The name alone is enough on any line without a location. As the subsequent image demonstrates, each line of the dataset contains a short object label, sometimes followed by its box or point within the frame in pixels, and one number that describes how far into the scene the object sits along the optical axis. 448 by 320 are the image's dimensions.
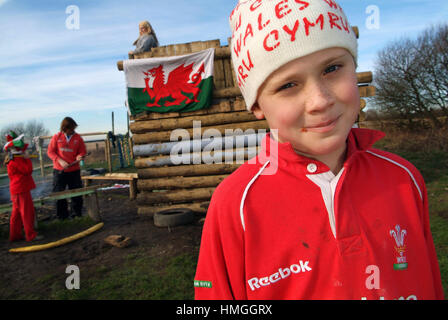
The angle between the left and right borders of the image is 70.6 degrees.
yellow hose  5.64
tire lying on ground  6.51
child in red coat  6.11
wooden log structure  6.89
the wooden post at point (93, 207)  7.34
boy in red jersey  1.17
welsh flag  6.71
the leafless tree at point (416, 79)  15.07
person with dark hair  7.61
